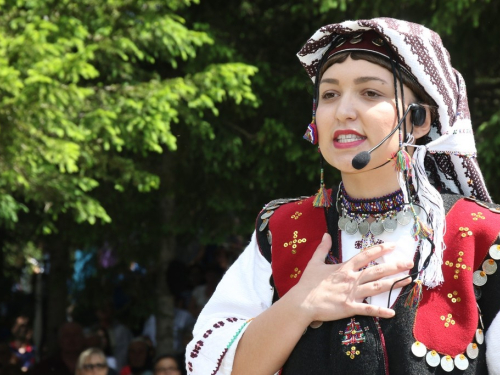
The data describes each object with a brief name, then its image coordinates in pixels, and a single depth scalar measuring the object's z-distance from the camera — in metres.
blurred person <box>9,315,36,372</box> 18.55
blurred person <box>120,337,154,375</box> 14.51
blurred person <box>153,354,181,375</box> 11.99
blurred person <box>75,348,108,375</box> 11.54
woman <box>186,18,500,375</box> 4.19
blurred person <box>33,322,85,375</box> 13.09
